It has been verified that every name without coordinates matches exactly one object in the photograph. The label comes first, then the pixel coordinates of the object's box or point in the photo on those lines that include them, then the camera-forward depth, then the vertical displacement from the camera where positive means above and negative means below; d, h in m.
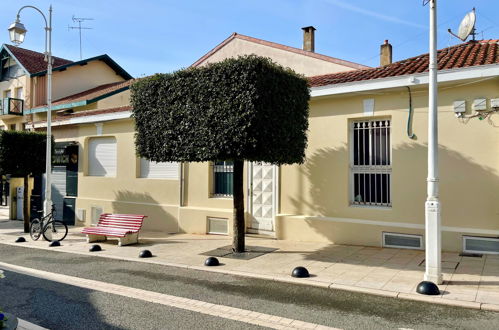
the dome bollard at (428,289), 5.89 -1.70
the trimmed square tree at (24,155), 13.71 +0.69
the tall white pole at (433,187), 6.24 -0.20
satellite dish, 8.52 +3.22
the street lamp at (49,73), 11.34 +3.10
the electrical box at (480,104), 8.44 +1.48
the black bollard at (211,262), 8.22 -1.81
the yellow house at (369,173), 8.60 +0.02
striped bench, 10.98 -1.55
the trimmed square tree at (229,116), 7.99 +1.26
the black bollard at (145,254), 9.30 -1.86
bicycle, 12.02 -1.65
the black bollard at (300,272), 7.15 -1.77
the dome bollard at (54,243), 11.19 -1.95
